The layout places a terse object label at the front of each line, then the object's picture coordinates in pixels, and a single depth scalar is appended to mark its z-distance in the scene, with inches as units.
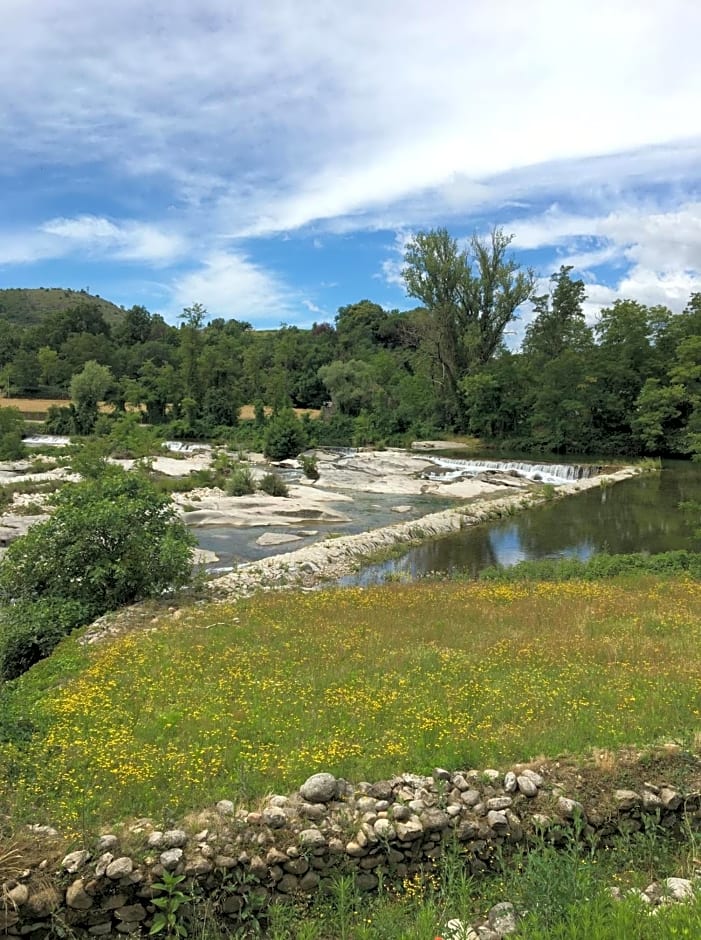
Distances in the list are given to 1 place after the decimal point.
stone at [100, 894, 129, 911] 239.8
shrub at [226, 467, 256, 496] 1526.8
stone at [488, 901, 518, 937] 220.8
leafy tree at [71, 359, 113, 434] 3277.6
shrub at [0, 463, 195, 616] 613.2
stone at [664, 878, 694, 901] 229.2
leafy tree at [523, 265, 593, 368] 3011.8
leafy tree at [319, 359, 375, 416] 3302.2
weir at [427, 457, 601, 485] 1978.1
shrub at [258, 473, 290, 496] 1514.5
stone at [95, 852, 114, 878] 240.7
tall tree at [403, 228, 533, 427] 3056.1
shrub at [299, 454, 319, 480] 1924.2
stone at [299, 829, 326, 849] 263.3
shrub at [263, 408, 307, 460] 2461.9
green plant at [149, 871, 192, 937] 235.0
